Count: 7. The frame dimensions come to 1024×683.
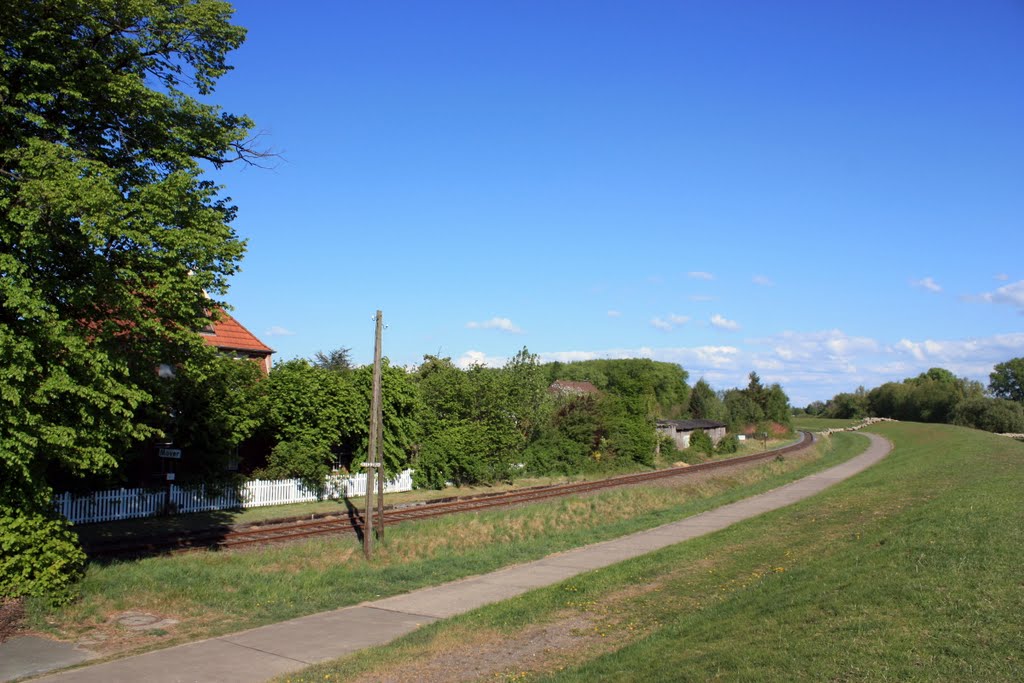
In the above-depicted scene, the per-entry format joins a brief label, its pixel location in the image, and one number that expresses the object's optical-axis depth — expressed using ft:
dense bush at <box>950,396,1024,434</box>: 358.84
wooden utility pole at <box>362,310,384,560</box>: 64.54
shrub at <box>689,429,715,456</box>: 221.05
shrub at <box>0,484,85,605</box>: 40.91
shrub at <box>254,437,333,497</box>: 101.19
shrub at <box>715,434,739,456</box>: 238.48
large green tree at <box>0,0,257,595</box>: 39.24
